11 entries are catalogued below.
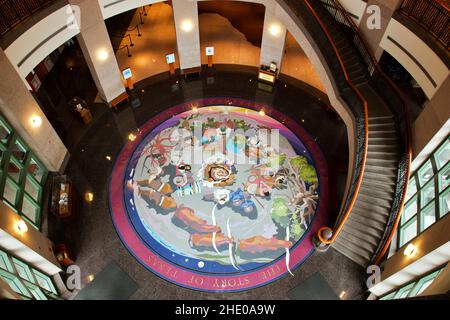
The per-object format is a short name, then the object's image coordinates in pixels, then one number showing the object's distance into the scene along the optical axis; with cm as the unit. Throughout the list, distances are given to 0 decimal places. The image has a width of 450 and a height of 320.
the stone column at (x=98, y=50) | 1334
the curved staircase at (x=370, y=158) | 1168
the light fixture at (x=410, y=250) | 996
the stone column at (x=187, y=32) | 1558
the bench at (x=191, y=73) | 1748
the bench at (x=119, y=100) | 1623
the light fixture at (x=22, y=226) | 1001
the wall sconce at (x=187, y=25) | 1603
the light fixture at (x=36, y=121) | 1234
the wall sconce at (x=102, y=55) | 1474
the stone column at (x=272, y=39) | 1565
